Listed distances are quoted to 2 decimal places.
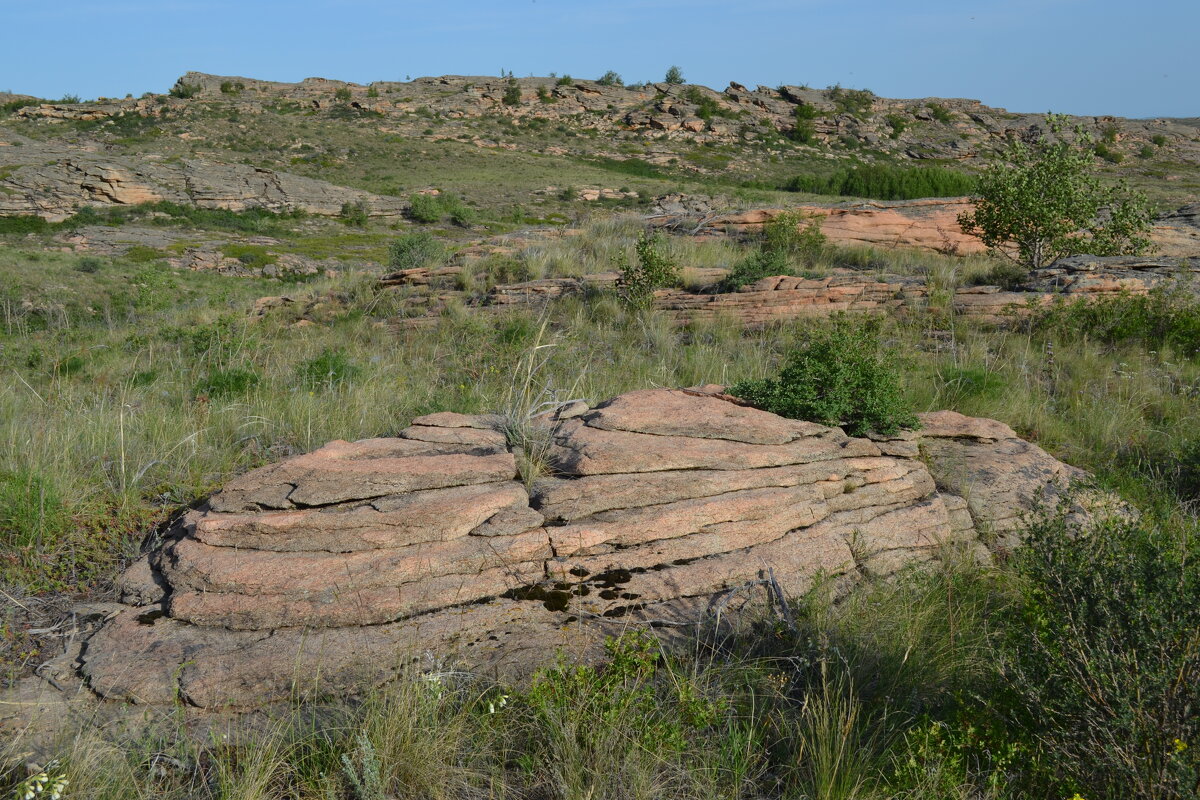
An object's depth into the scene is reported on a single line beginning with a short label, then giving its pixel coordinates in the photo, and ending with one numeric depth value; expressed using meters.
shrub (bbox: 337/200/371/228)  36.84
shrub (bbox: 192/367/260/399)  6.54
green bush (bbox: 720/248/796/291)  11.35
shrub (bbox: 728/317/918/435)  5.21
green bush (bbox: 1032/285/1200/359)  8.74
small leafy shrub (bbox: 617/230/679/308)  11.45
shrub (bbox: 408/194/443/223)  36.41
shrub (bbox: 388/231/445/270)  17.27
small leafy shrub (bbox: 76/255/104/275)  22.00
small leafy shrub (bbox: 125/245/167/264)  25.62
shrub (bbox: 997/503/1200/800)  2.39
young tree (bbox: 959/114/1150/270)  11.91
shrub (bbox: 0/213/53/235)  29.52
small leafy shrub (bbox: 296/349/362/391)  7.04
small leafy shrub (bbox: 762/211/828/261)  14.50
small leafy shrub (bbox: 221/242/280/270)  26.11
